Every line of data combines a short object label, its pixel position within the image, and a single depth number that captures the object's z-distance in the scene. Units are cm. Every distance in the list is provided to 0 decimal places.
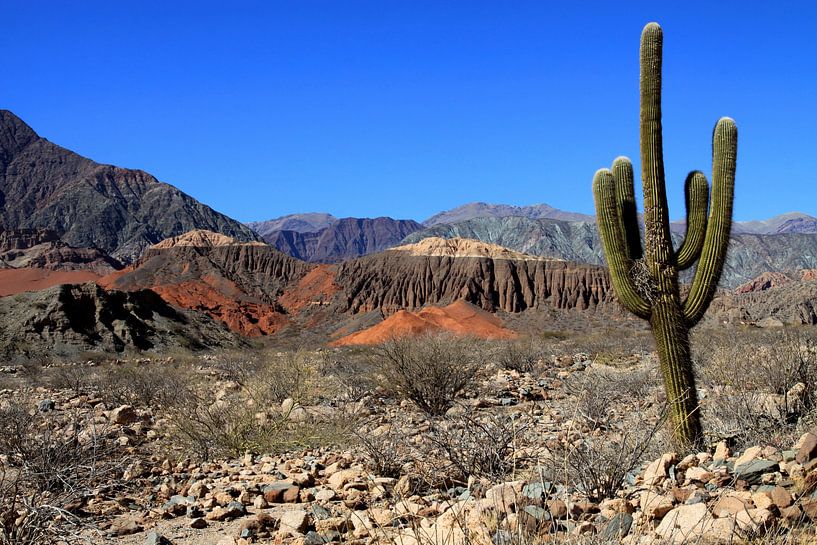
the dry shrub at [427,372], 1135
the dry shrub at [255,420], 826
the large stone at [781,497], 343
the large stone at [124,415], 1056
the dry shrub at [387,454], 637
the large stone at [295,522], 457
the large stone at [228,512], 548
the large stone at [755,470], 428
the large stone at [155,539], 480
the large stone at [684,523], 312
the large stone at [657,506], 365
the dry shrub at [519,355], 1750
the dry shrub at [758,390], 627
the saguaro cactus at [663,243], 672
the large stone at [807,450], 422
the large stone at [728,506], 338
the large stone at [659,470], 479
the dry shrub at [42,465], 407
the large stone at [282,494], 583
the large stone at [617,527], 306
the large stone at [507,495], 376
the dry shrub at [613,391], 827
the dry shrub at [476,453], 556
